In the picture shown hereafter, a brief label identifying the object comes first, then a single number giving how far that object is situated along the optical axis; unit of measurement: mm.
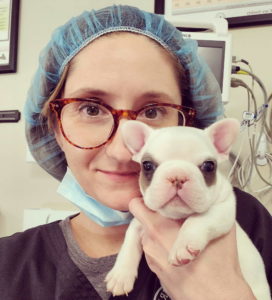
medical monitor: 1042
